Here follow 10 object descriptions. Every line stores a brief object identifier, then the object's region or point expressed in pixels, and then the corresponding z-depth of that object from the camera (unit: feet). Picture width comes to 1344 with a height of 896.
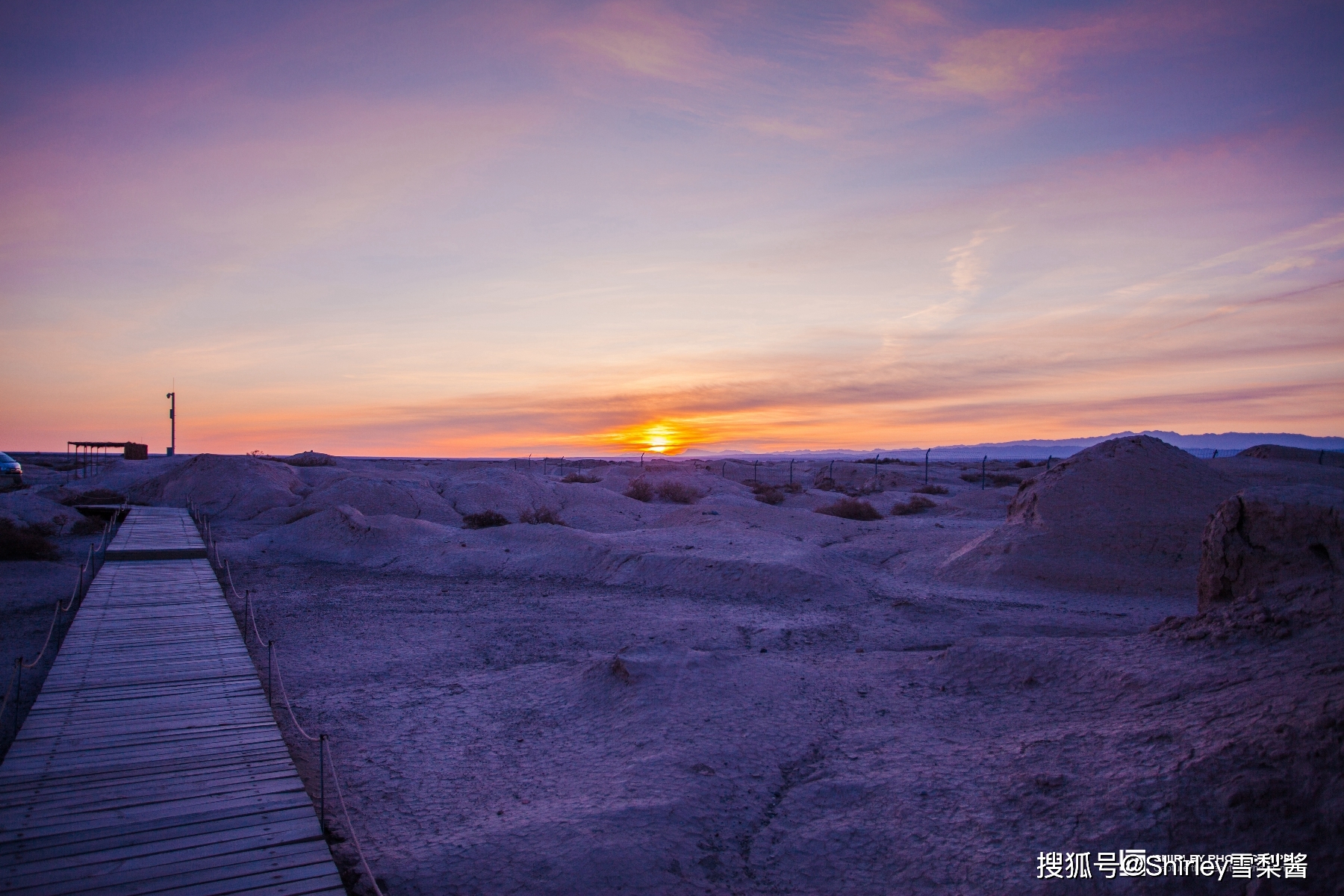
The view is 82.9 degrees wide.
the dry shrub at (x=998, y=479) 142.10
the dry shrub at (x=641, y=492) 106.63
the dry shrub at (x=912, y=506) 85.97
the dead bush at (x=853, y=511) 80.02
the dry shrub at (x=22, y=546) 54.34
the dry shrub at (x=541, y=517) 80.84
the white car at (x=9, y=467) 113.80
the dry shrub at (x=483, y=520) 76.23
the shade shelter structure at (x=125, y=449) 161.58
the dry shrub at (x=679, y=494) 105.50
